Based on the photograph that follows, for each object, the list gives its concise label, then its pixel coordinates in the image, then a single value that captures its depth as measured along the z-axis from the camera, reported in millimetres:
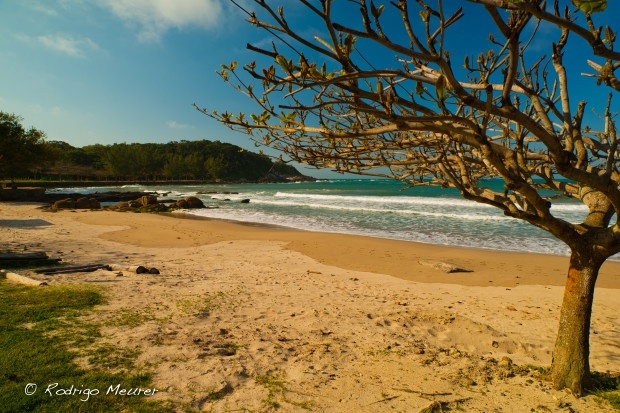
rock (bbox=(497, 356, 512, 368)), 4258
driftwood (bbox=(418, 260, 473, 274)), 10352
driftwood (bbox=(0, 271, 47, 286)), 6234
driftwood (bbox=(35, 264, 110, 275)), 7344
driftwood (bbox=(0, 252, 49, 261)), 7858
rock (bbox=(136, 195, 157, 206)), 31906
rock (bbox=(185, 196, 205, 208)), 33000
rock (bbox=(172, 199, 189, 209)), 32528
